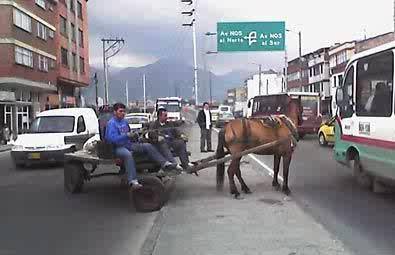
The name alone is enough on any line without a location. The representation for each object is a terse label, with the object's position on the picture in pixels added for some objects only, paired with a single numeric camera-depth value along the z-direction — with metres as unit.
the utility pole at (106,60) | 72.69
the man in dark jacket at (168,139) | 10.54
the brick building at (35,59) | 41.09
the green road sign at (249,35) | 35.41
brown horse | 10.95
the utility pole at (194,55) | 49.38
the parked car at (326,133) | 24.92
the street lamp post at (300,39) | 55.31
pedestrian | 21.44
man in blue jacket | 10.21
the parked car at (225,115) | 54.52
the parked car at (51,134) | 17.28
